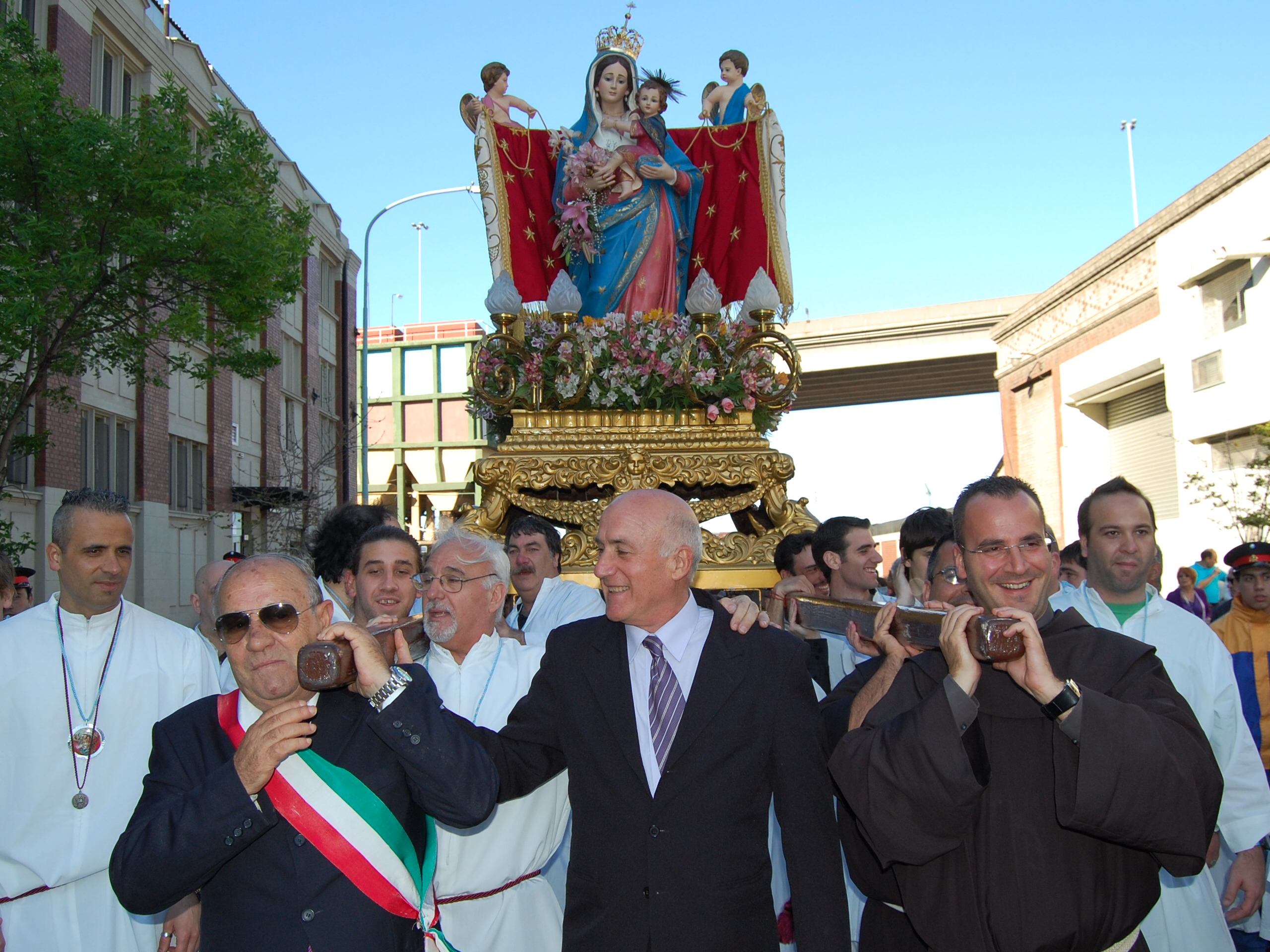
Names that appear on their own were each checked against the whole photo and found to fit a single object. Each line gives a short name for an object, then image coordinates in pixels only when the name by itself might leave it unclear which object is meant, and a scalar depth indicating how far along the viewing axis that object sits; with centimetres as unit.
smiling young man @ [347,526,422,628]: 411
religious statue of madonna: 625
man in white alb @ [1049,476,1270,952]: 345
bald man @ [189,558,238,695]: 517
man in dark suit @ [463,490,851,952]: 268
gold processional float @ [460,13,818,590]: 566
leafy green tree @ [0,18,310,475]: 1090
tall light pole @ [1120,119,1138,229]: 3534
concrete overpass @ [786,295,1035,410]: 2577
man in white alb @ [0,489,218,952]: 333
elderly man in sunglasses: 233
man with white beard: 329
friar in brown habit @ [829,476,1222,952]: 227
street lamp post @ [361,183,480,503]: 2262
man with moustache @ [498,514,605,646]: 505
